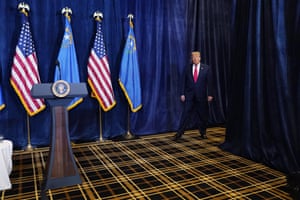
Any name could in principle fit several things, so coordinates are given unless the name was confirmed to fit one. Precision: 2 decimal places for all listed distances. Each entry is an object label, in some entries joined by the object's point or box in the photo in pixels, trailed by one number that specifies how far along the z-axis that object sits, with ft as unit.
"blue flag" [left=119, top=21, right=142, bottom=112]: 14.65
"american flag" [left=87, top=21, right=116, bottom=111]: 13.65
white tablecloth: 8.05
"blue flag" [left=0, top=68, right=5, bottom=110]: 12.00
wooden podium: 7.99
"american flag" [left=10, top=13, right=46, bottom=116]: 12.10
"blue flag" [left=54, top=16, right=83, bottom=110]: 13.15
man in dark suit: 14.28
